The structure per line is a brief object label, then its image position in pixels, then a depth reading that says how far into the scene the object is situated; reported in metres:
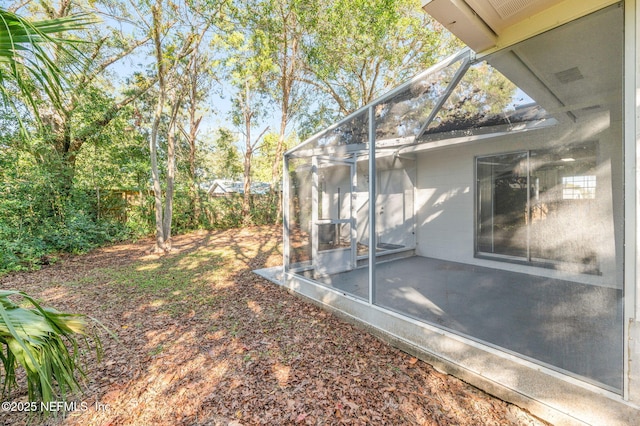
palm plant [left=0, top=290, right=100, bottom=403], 1.03
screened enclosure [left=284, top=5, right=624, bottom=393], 1.72
